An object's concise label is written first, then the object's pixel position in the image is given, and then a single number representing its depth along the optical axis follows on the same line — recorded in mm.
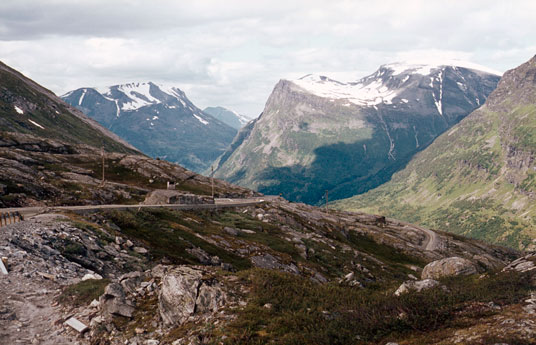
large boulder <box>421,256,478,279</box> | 44438
